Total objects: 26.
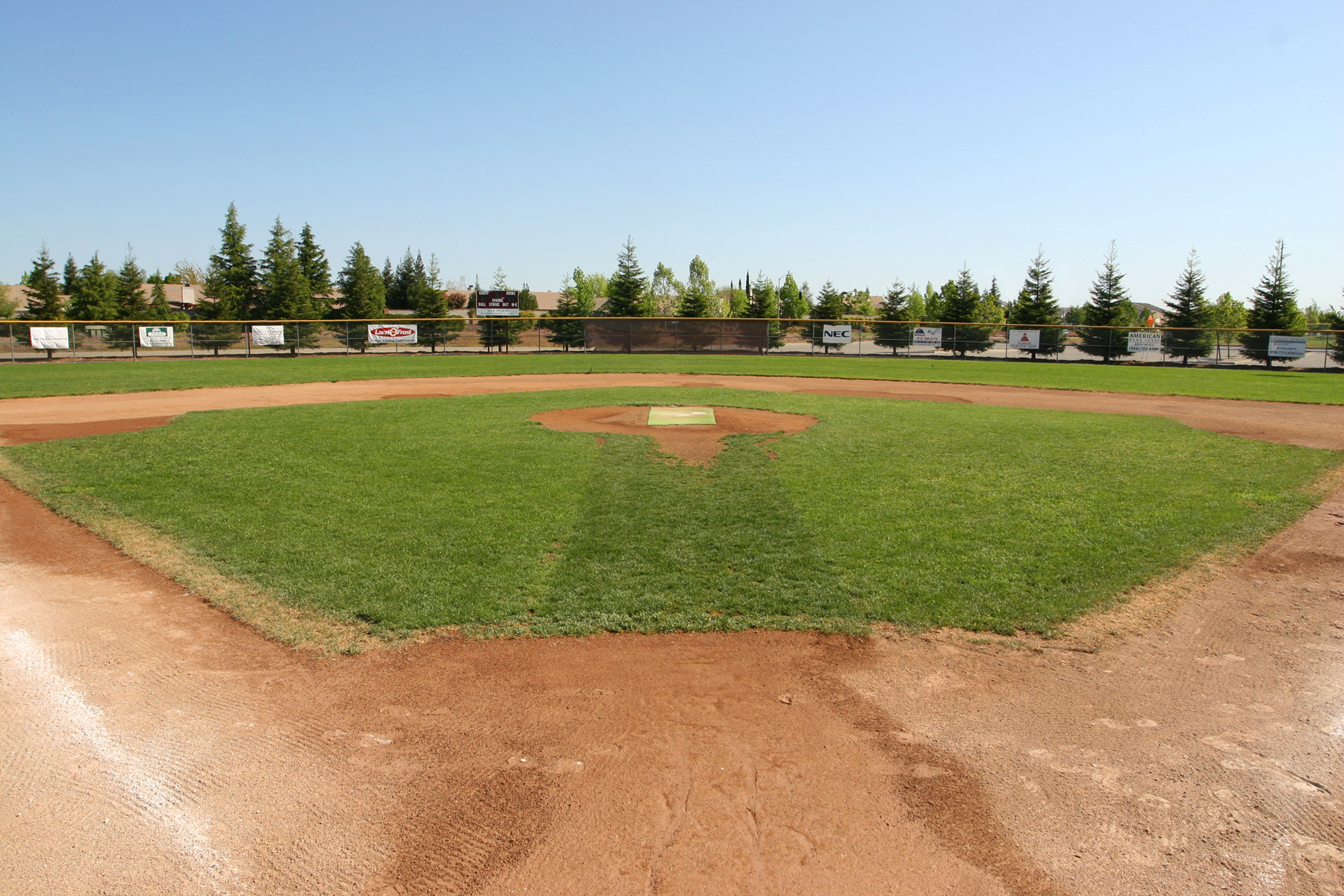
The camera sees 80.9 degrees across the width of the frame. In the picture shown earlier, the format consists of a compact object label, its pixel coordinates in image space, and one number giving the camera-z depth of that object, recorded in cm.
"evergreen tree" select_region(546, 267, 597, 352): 4225
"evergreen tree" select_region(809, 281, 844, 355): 6494
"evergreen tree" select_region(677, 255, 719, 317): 5850
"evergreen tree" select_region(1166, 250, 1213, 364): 5038
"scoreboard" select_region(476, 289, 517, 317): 5559
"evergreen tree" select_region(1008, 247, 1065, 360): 5338
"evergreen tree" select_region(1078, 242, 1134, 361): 5106
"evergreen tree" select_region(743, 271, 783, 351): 6231
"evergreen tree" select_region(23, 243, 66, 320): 5772
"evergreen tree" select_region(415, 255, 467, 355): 4122
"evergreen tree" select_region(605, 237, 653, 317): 5781
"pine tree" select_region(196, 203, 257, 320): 5862
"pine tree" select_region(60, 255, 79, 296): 6390
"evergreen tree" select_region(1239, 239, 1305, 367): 4766
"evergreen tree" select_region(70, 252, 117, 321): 5672
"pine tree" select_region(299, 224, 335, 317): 6556
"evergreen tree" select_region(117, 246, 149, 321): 6050
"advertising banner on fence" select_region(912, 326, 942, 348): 4106
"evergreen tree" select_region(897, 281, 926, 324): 8194
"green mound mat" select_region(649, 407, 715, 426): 1413
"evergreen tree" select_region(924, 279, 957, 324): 6093
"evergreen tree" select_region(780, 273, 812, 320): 8500
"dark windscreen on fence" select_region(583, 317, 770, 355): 4081
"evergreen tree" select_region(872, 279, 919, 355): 4091
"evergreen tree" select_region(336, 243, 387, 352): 6800
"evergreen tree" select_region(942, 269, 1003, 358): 4112
